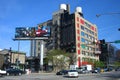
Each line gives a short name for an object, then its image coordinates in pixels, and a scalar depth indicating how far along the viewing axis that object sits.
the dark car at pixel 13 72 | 25.85
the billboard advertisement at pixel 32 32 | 42.60
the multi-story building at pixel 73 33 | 54.14
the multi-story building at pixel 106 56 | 77.74
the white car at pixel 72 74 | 23.00
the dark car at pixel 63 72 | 29.11
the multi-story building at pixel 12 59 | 42.66
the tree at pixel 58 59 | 45.72
